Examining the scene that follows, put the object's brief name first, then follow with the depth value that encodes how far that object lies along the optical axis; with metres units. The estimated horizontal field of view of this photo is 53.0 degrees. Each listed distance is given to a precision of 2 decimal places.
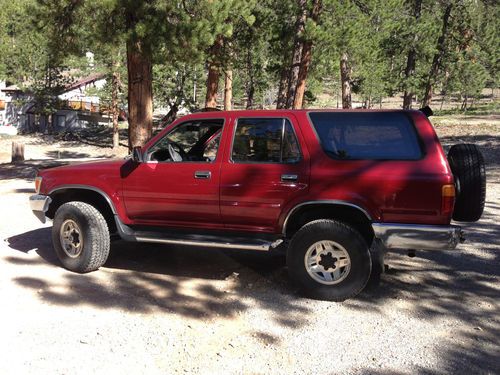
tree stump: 17.09
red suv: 4.41
